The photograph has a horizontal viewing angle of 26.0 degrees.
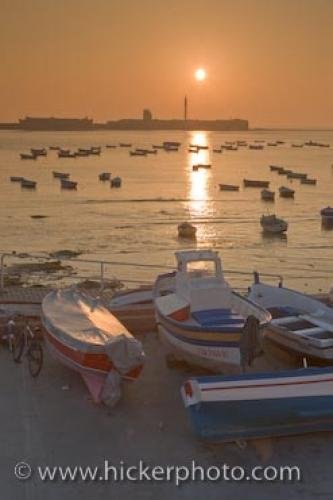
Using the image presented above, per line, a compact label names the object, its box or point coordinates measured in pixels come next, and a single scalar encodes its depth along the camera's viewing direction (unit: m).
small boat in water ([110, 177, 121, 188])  103.94
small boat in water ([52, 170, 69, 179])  113.27
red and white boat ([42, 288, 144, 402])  11.55
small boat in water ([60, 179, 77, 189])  99.25
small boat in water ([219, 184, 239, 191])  101.12
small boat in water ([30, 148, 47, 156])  187.00
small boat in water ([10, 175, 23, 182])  109.00
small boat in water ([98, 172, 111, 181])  111.69
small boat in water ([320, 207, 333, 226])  64.94
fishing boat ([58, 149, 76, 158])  189.84
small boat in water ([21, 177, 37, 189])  100.56
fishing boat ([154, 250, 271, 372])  12.30
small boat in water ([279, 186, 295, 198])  89.81
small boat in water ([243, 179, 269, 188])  103.78
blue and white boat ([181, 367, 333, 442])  10.16
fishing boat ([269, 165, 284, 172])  136.75
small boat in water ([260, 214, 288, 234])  58.84
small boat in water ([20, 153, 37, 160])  181.95
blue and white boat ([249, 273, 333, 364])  12.66
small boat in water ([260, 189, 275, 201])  87.19
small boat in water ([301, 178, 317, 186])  111.25
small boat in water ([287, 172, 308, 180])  116.44
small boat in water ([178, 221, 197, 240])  56.54
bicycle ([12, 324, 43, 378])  12.83
